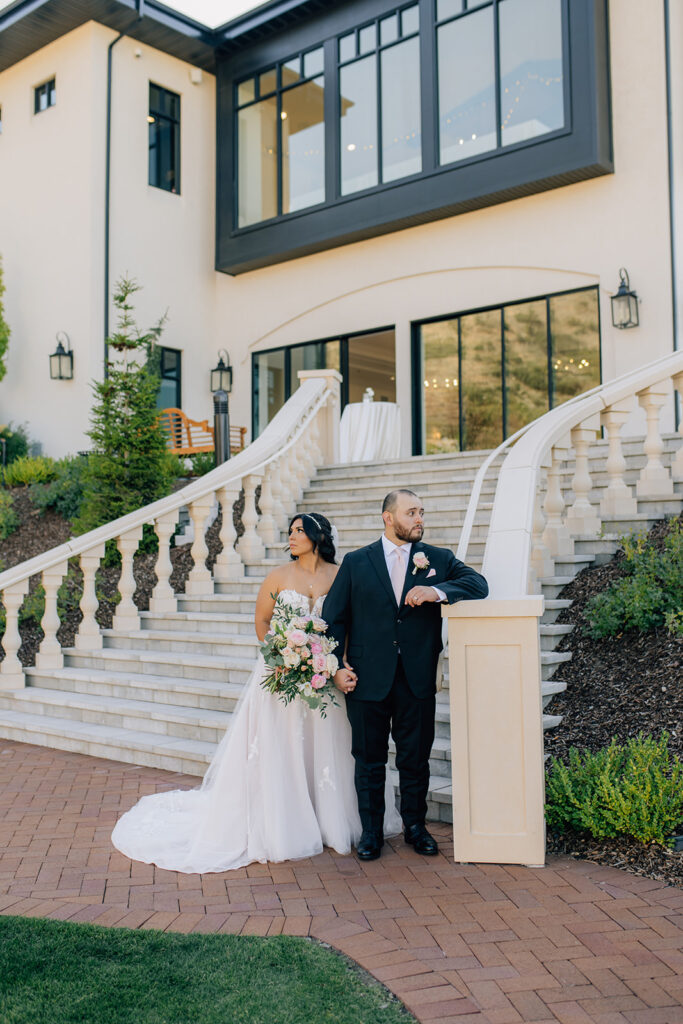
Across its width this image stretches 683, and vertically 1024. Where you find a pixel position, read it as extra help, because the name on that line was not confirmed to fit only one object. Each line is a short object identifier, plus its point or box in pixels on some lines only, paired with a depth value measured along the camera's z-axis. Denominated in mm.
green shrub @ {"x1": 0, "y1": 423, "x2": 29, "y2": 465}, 16203
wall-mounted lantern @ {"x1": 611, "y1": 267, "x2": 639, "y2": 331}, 12078
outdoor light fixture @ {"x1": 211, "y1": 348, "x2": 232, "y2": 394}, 16844
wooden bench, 15059
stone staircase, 6465
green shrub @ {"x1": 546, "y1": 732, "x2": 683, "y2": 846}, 4316
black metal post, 11641
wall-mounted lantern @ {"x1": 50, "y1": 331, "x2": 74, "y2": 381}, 15547
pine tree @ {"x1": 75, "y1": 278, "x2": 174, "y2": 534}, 10898
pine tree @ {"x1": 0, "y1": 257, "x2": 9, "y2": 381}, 16241
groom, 4551
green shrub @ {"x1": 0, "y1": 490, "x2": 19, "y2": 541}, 11938
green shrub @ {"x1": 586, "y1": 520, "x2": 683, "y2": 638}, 5969
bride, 4637
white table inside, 12758
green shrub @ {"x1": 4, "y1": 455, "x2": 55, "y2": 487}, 13703
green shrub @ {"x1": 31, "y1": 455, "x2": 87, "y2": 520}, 12281
